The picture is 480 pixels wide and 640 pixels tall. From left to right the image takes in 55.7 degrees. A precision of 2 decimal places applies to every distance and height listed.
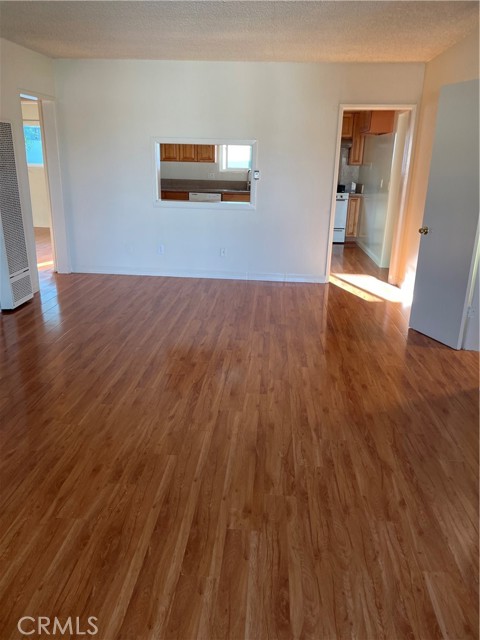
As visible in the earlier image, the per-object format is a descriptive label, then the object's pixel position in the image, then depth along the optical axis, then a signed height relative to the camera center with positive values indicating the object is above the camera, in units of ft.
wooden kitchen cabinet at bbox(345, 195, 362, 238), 28.21 -2.51
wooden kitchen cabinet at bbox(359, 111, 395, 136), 22.41 +2.45
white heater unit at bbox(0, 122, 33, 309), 14.80 -2.20
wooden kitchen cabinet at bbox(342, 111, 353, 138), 27.09 +2.69
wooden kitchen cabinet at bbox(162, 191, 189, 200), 27.83 -1.58
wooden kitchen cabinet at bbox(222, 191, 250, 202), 27.14 -1.56
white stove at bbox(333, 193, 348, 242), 27.55 -2.70
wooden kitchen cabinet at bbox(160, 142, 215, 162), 27.45 +0.90
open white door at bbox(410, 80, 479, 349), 11.75 -1.22
